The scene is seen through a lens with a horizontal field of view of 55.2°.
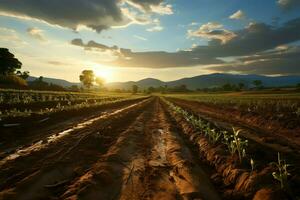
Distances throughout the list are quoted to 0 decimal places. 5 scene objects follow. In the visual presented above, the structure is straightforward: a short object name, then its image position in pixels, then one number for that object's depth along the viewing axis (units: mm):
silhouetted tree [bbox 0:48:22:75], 65750
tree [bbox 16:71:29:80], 83900
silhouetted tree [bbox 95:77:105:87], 138375
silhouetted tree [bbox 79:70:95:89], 130000
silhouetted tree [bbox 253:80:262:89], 167500
